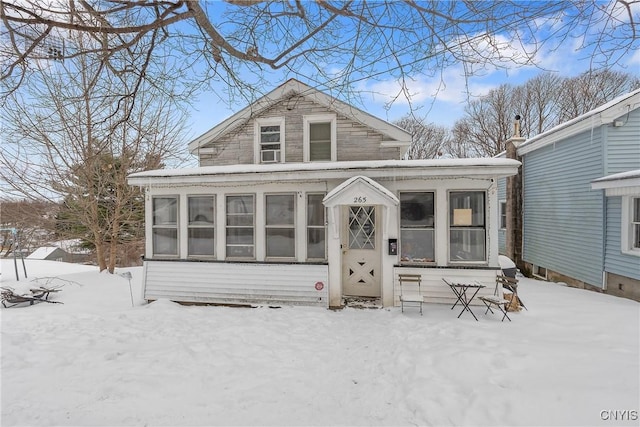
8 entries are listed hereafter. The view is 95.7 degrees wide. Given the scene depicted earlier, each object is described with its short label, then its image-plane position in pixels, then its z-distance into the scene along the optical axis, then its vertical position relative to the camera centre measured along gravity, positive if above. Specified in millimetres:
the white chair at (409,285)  6473 -1539
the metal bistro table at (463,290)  6059 -1570
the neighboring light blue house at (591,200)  7609 +579
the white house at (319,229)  6469 -261
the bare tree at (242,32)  3572 +2522
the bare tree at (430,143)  26000 +6869
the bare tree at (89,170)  11234 +2068
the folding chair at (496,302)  5812 -1708
